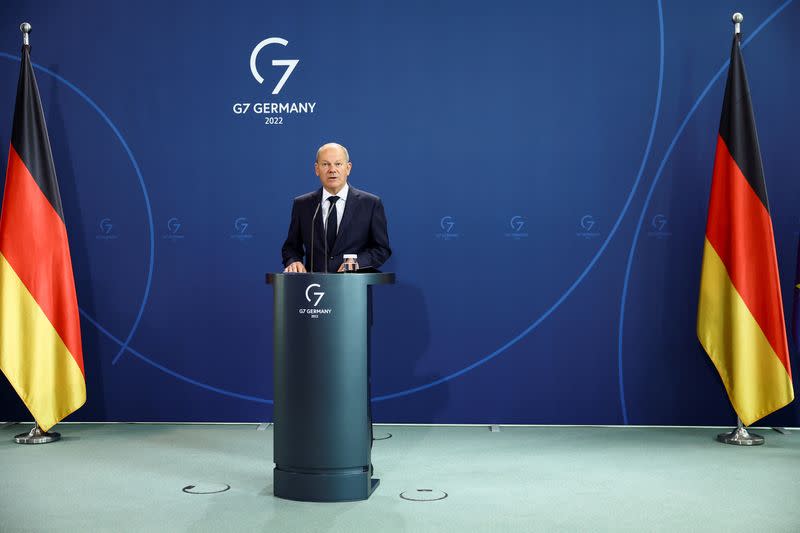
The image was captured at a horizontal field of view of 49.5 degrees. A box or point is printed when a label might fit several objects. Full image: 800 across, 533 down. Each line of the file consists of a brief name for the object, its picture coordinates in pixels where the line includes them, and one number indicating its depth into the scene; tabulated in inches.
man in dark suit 168.1
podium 147.6
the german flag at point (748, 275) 201.2
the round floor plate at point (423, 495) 150.9
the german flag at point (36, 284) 205.8
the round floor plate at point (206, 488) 156.4
